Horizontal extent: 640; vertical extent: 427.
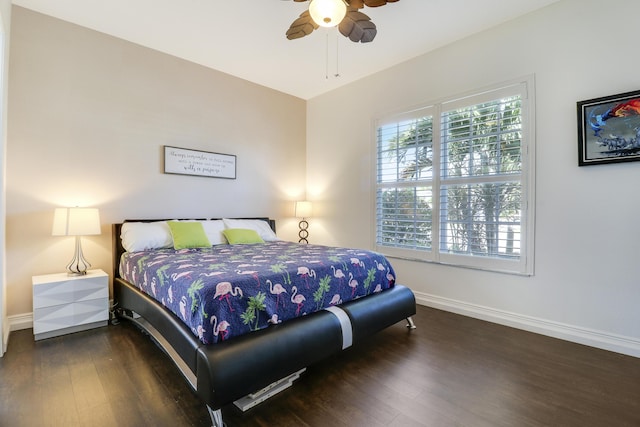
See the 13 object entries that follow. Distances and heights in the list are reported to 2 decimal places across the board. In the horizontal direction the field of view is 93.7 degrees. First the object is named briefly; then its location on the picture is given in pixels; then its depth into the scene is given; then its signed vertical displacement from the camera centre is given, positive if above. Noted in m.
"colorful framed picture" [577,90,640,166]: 2.22 +0.65
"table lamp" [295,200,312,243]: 4.57 +0.10
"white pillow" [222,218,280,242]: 3.71 -0.12
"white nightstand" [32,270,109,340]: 2.46 -0.74
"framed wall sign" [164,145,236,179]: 3.49 +0.66
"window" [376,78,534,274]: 2.76 +0.35
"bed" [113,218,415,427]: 1.56 -0.59
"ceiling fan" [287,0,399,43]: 1.91 +1.45
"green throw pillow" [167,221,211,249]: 3.02 -0.19
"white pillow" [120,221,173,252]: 2.88 -0.19
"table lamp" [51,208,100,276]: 2.56 -0.06
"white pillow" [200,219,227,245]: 3.41 -0.17
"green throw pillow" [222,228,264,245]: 3.44 -0.23
